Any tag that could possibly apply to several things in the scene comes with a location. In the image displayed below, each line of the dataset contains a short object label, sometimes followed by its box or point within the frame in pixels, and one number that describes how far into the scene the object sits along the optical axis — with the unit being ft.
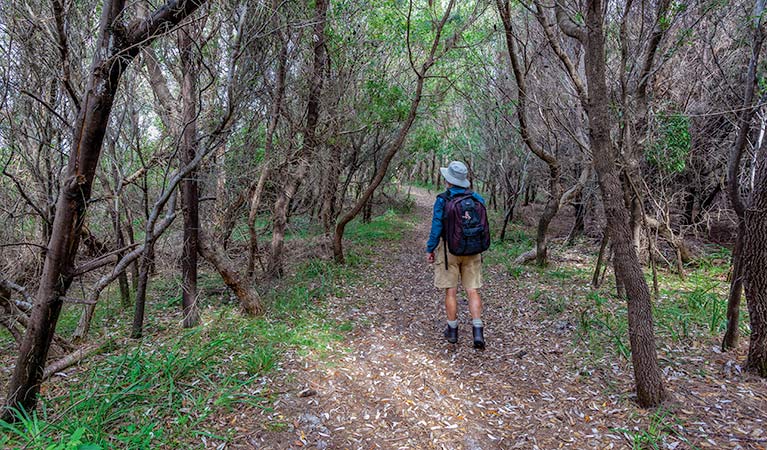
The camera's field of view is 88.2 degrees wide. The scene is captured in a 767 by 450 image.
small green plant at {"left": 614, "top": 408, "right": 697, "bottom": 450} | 9.22
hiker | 13.98
